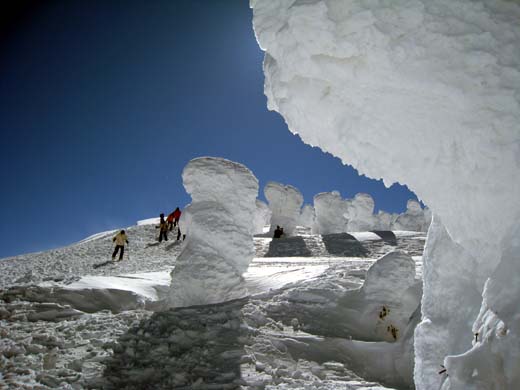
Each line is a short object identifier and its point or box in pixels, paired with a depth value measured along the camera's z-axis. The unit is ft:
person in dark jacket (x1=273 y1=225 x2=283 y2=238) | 79.46
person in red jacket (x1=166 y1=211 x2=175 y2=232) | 69.41
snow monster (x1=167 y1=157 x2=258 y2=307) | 29.78
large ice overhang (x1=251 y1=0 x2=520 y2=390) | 10.34
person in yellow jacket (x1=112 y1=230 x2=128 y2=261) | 50.96
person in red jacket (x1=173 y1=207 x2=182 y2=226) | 71.13
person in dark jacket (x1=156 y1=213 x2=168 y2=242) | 66.02
